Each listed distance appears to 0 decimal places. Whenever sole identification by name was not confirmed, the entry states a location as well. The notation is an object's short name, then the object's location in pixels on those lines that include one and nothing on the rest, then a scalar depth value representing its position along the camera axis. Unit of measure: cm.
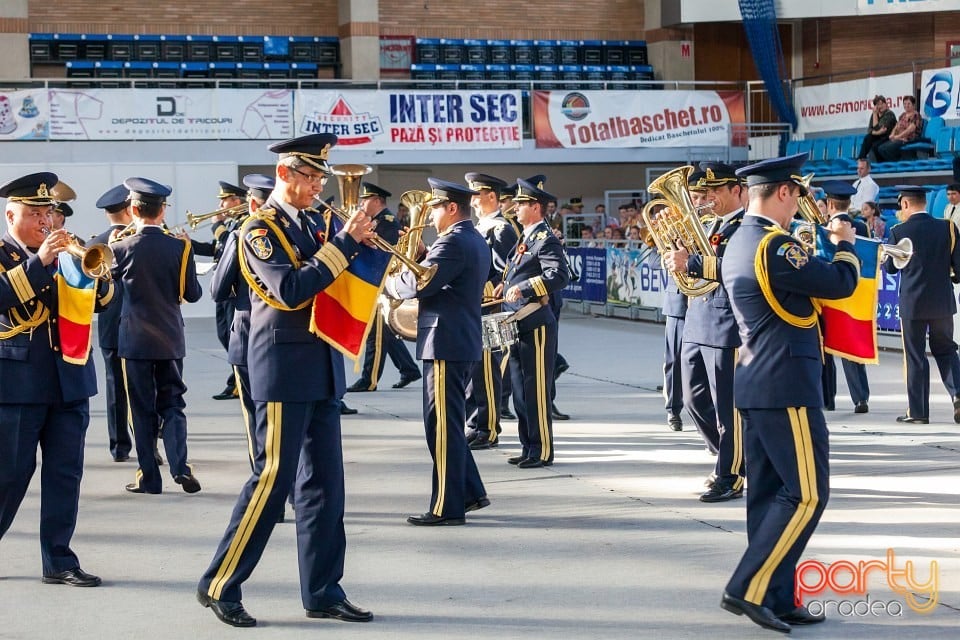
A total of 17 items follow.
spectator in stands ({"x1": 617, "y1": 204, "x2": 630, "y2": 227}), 2463
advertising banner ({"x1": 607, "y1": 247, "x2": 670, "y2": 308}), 2073
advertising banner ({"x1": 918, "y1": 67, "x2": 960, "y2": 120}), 2300
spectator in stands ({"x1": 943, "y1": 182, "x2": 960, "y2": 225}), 1302
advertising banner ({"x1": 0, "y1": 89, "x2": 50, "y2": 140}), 2428
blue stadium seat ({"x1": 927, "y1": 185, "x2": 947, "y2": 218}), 2020
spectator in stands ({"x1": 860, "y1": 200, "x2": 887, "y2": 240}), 1570
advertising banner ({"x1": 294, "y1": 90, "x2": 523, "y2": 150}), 2589
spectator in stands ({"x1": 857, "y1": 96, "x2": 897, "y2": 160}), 2362
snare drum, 920
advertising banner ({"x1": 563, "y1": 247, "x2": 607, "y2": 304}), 2284
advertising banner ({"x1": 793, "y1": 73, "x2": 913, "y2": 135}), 2514
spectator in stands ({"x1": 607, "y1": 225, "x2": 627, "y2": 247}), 2252
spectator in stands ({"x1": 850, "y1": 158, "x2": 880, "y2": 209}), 2084
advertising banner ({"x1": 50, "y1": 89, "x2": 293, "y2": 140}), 2459
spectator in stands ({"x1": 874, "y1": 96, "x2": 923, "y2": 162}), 2323
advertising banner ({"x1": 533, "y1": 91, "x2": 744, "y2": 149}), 2728
